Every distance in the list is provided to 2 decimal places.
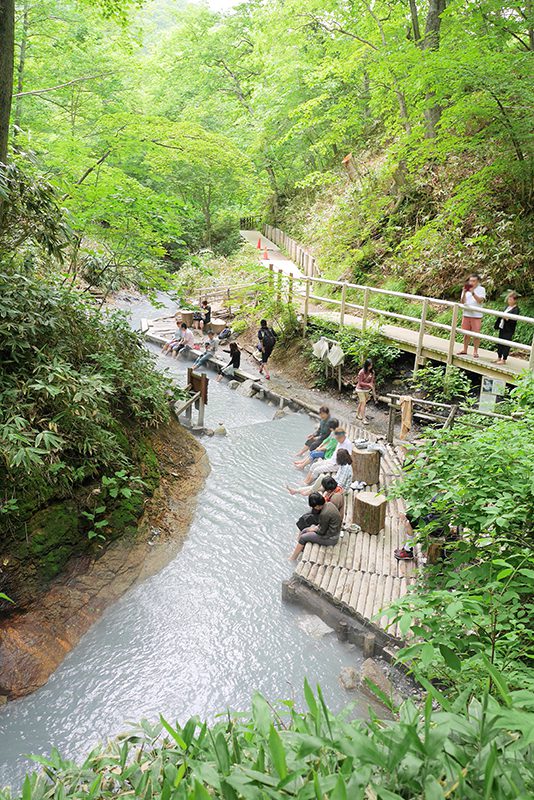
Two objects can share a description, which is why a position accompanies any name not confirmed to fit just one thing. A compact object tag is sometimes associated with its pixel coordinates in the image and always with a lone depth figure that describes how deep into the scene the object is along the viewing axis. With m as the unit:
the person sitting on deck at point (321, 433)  9.58
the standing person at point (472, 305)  9.78
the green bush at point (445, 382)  10.00
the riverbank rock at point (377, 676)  4.97
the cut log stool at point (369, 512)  7.04
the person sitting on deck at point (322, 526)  6.69
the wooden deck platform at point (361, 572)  5.80
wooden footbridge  9.80
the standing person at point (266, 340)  14.08
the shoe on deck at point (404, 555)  6.53
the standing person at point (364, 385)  11.27
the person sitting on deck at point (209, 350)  15.49
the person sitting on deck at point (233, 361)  14.50
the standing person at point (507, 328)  9.51
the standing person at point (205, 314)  17.73
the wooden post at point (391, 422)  9.65
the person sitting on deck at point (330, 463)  8.28
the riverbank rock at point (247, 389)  13.70
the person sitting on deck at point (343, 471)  7.94
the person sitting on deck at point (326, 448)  8.88
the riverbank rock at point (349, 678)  5.12
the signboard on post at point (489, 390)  8.04
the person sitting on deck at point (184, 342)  16.61
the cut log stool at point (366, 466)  8.20
